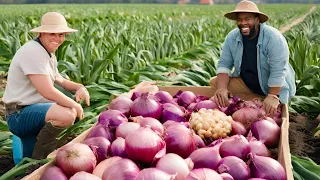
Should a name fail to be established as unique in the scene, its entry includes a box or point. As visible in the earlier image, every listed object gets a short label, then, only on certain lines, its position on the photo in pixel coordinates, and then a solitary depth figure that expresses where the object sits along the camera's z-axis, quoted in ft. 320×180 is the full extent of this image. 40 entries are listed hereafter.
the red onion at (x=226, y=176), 6.21
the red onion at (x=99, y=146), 7.13
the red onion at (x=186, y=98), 10.66
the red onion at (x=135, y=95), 10.45
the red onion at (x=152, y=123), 7.82
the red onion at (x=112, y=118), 8.36
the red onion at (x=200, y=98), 10.86
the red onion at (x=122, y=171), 5.97
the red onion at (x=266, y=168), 6.39
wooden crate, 6.37
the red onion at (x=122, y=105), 9.34
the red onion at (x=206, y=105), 9.99
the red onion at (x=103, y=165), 6.47
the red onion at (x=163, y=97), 10.32
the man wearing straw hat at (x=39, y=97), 8.79
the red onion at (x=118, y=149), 7.07
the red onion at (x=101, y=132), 7.82
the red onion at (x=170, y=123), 8.34
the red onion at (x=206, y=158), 6.79
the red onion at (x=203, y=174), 5.87
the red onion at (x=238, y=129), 8.73
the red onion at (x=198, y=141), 7.85
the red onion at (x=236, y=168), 6.49
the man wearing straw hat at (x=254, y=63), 10.58
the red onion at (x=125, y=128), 7.70
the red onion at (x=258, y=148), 7.45
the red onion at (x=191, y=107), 10.14
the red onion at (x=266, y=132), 8.30
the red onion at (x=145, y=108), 8.92
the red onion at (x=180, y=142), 7.16
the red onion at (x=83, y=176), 5.89
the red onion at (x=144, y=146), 6.58
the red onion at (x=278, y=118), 9.46
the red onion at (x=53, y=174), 6.27
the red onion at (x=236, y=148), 7.16
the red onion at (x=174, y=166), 6.06
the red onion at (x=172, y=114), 9.17
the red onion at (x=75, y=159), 6.46
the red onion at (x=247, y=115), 9.11
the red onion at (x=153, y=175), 5.57
